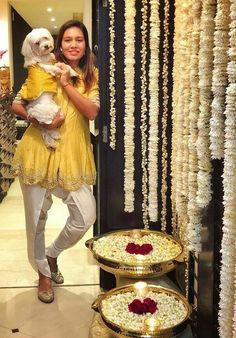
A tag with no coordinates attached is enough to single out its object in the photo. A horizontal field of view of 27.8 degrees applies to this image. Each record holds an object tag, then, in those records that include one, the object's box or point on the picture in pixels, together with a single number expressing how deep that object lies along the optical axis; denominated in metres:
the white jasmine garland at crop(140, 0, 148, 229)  2.52
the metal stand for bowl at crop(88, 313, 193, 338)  2.23
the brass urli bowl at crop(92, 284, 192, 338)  1.75
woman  2.55
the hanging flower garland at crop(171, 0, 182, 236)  2.18
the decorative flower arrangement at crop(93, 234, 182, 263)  2.31
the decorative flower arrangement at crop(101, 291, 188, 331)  1.87
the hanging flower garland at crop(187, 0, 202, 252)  1.64
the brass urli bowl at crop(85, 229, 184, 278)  2.21
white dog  2.47
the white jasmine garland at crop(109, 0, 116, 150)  2.54
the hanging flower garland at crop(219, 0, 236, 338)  1.21
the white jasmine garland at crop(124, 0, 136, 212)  2.51
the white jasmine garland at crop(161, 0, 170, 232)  2.48
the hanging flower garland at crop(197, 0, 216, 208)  1.46
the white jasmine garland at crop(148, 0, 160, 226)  2.46
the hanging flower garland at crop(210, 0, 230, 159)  1.32
